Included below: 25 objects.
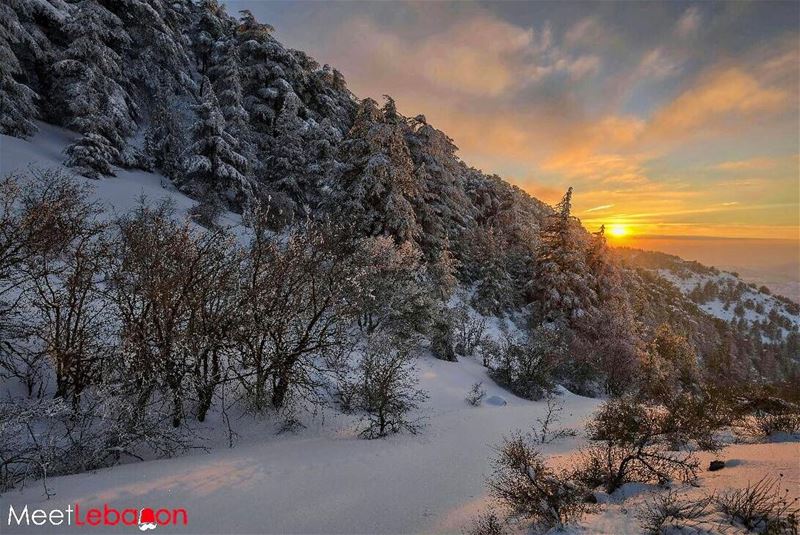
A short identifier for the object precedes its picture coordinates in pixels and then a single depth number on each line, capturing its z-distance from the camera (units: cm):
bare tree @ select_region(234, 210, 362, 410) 910
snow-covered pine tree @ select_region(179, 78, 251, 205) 2192
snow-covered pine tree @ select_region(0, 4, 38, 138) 1644
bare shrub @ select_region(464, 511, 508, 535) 526
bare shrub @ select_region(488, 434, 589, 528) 516
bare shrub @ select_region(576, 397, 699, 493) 629
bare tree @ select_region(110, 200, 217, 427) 759
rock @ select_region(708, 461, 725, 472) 643
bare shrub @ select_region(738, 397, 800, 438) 855
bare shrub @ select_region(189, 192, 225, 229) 1991
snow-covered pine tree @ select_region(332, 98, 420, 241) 2055
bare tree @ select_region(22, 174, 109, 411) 773
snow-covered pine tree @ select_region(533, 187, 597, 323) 3209
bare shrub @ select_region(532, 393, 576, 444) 1131
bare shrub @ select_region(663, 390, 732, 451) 818
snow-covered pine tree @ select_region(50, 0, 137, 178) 1881
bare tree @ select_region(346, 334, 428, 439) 994
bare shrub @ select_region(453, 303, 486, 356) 2259
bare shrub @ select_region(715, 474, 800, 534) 406
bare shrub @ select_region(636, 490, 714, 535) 436
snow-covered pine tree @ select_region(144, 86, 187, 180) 2411
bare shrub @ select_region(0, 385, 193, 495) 632
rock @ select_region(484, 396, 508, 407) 1569
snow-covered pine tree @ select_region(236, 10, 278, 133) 2958
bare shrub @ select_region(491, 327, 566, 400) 1892
